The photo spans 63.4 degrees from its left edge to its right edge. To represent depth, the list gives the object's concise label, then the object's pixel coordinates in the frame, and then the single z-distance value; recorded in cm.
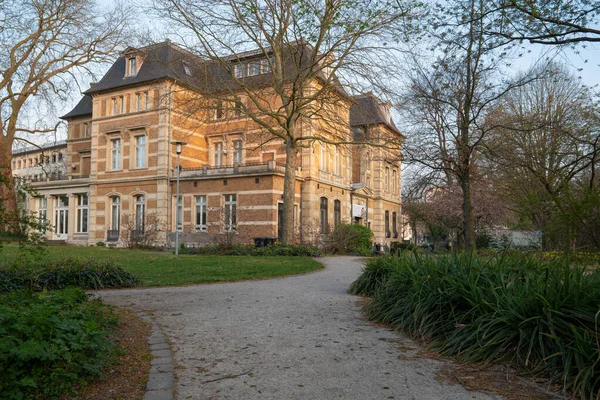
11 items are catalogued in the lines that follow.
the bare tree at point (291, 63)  1875
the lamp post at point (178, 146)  2227
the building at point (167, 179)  2988
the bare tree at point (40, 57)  2302
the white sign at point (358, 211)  3834
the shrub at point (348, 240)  2548
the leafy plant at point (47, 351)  343
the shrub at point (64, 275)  905
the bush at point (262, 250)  2147
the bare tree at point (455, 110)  1138
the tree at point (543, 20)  724
